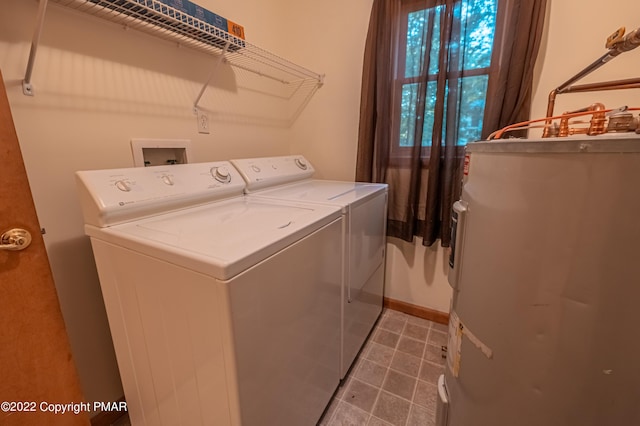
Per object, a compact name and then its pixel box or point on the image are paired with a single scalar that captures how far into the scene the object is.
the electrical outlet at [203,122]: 1.56
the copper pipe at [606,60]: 0.65
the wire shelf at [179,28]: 1.05
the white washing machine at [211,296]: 0.71
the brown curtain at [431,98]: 1.37
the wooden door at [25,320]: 0.79
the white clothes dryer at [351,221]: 1.33
